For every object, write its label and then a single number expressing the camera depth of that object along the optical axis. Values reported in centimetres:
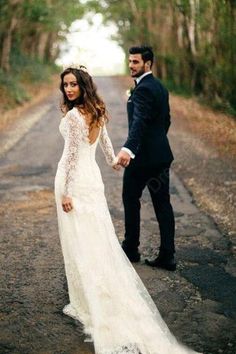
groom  473
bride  376
